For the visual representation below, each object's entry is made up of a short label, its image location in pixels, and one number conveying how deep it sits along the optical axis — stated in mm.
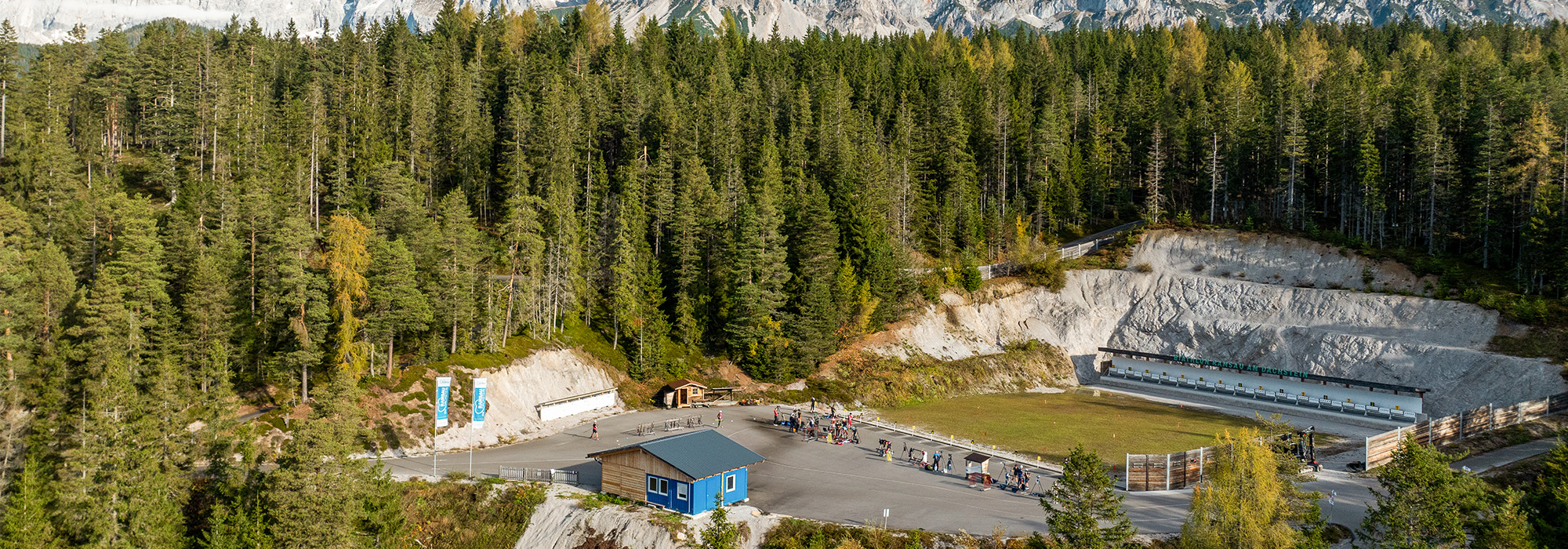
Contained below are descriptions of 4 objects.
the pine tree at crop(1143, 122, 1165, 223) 89188
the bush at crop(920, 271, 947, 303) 77625
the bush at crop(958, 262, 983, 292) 79438
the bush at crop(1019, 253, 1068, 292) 82688
